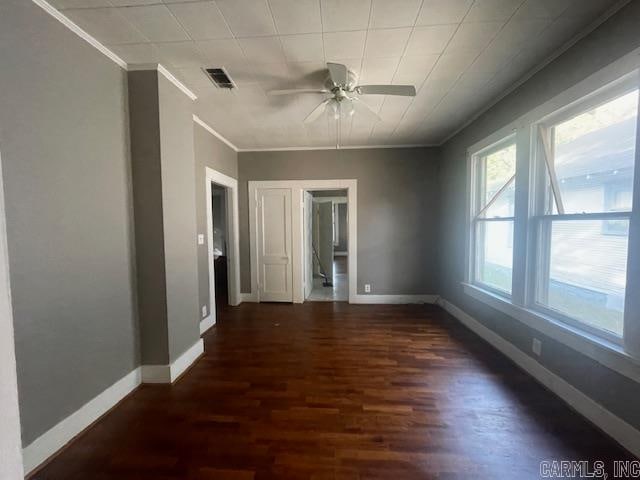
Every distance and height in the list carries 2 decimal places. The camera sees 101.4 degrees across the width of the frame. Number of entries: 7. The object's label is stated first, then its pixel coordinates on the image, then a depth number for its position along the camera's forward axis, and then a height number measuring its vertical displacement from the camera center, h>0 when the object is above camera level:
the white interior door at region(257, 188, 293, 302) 4.36 -0.31
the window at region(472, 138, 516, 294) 2.70 +0.10
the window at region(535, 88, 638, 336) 1.65 +0.10
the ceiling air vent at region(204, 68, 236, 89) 2.14 +1.29
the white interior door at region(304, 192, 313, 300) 4.62 -0.32
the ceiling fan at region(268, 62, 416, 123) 2.00 +1.14
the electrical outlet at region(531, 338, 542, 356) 2.15 -1.02
